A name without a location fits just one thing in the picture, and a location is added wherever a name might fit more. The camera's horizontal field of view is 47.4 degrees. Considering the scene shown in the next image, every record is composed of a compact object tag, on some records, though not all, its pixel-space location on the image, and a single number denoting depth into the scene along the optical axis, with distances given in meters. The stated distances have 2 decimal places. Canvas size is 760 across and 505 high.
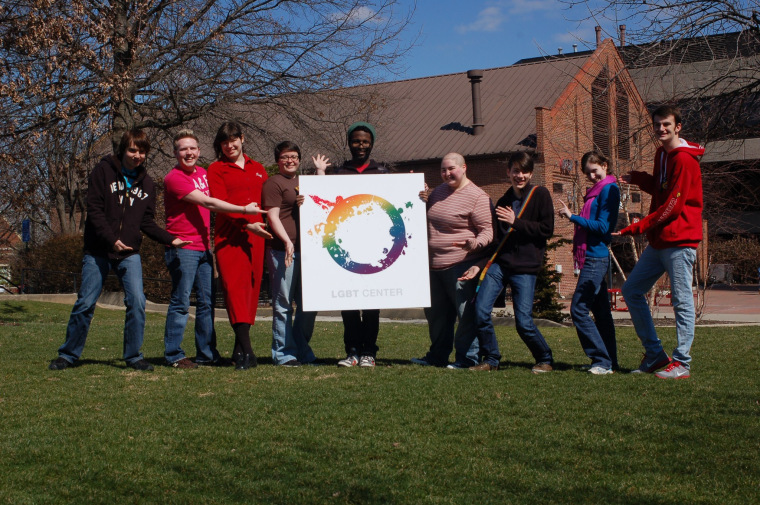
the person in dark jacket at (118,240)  7.42
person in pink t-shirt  7.53
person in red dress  7.68
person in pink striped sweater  7.60
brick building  31.58
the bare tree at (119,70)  15.99
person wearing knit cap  7.82
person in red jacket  6.94
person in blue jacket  7.39
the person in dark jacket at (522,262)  7.46
